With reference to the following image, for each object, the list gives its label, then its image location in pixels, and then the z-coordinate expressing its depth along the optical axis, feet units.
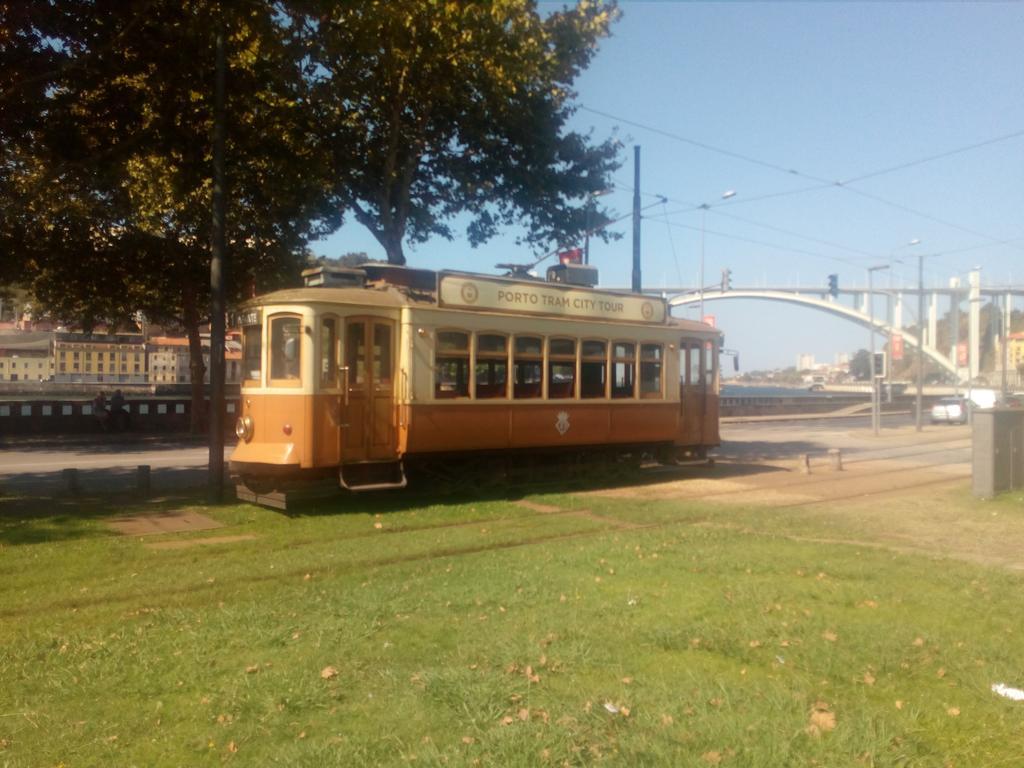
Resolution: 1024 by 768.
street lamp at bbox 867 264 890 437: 112.04
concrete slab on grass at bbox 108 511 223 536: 37.19
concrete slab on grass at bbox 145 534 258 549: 33.81
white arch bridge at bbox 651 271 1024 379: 187.11
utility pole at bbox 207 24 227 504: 44.19
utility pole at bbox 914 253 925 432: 121.68
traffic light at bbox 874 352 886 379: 114.42
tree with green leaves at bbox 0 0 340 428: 41.24
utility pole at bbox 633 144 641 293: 76.44
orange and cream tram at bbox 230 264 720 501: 41.91
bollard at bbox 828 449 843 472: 66.71
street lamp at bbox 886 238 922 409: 192.89
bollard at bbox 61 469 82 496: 47.24
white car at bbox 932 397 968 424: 152.68
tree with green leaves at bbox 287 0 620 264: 57.41
